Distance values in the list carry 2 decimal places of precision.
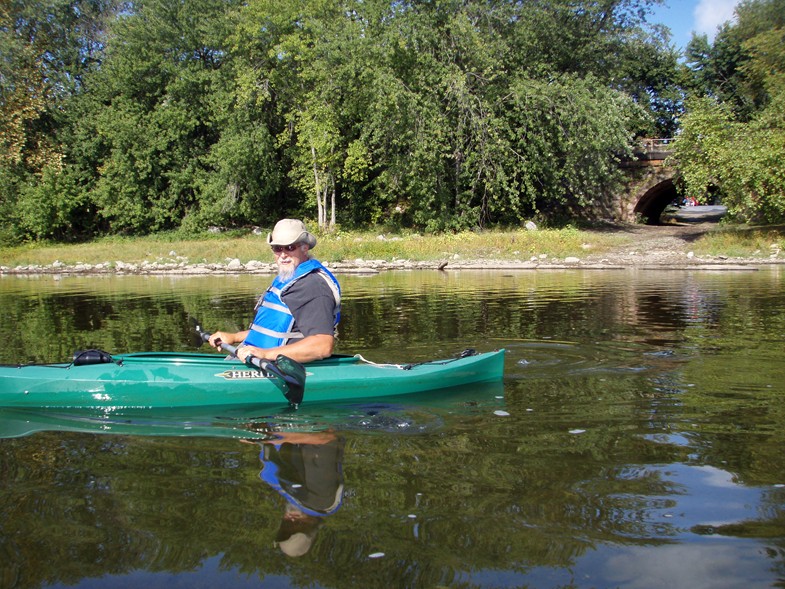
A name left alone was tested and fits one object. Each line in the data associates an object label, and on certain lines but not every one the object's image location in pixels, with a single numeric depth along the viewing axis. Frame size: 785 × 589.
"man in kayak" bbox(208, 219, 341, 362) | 5.61
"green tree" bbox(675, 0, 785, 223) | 21.50
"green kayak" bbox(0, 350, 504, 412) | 5.89
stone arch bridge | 31.58
